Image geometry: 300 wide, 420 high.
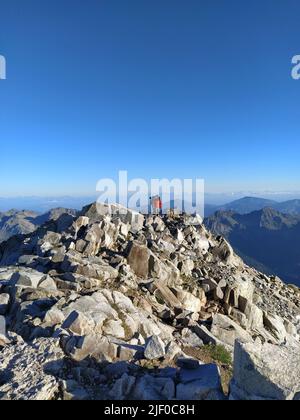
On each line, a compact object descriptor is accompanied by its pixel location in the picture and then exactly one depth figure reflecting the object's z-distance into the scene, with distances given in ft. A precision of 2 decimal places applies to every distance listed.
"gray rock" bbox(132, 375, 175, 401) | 39.47
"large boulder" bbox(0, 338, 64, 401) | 38.88
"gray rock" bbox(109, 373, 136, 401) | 40.22
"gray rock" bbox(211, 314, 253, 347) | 79.42
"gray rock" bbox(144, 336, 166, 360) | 47.32
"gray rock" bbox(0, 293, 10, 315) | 66.46
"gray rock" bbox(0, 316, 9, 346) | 51.19
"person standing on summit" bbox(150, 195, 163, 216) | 173.06
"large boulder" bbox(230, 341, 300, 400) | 35.60
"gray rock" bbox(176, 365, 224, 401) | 38.93
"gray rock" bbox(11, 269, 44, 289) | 73.10
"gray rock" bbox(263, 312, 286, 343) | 104.73
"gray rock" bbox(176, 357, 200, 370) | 46.16
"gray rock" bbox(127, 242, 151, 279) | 99.09
